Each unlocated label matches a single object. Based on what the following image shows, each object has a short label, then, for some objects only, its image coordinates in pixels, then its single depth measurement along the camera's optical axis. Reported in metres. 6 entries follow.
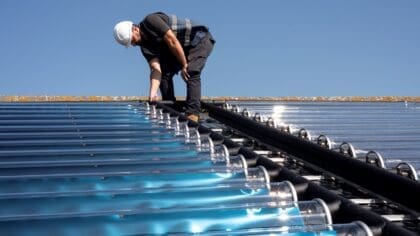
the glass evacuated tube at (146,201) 2.42
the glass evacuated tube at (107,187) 2.63
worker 6.17
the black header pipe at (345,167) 2.89
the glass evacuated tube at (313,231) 2.13
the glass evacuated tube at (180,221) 2.21
